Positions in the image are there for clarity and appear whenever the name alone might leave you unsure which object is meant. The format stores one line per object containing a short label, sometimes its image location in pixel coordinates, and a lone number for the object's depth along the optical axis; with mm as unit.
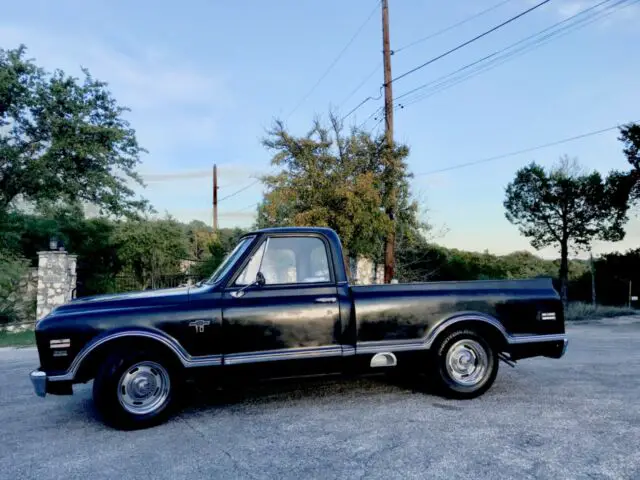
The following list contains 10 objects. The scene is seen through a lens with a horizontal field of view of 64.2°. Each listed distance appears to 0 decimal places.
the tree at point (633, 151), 23781
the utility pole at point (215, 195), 31016
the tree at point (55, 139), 19422
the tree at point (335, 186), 17188
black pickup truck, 4664
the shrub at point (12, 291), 15406
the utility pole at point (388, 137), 18250
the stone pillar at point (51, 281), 15594
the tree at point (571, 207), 24406
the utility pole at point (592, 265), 22362
